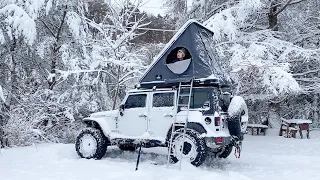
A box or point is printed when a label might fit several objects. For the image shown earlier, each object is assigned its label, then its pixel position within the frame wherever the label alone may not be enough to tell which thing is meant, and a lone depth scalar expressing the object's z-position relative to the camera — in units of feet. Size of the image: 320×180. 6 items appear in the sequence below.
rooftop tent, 26.08
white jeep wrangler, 24.21
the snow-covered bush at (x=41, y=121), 32.99
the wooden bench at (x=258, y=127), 46.73
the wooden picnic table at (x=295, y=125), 43.91
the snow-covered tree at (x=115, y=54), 39.73
